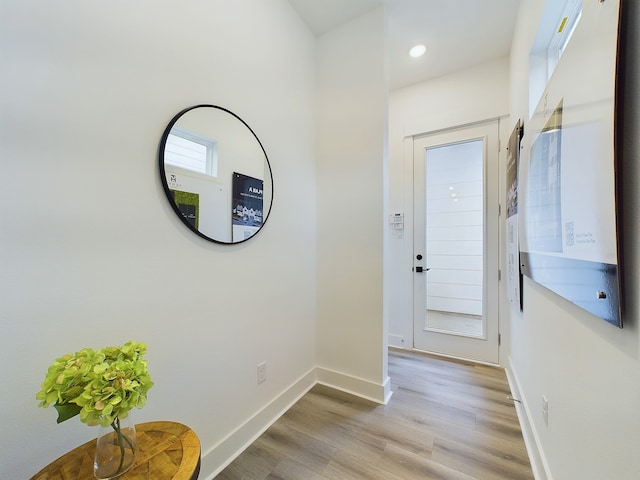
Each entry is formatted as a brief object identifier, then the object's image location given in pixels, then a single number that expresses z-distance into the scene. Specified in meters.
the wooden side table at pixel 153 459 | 0.69
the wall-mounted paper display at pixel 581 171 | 0.66
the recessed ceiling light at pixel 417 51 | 2.38
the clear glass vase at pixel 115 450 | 0.68
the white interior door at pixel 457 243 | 2.54
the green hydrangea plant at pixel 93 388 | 0.62
